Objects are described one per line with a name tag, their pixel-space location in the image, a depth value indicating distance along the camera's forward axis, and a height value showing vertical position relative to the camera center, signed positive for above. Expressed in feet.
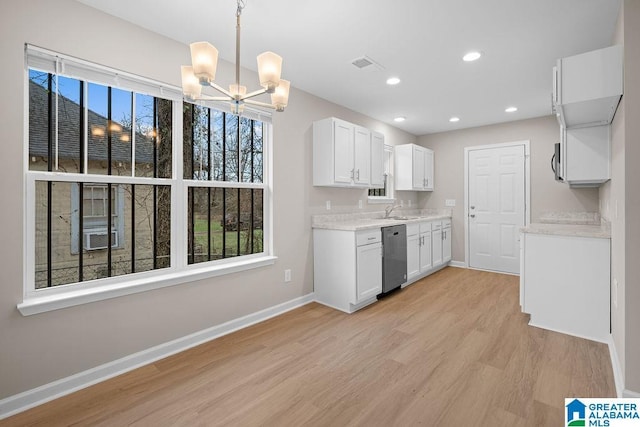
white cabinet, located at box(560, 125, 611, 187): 8.86 +1.85
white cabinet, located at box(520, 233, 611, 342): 8.45 -2.10
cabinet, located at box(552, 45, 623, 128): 6.38 +2.94
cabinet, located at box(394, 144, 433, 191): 17.07 +2.68
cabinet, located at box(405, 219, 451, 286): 14.28 -1.78
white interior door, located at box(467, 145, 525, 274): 16.03 +0.44
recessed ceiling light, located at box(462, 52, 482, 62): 8.93 +4.79
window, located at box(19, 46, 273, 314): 6.55 +0.77
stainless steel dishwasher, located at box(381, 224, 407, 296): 12.27 -1.87
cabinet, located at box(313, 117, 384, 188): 11.62 +2.42
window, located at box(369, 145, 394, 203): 17.06 +2.11
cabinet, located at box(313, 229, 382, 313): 10.85 -2.06
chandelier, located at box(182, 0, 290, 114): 5.01 +2.45
